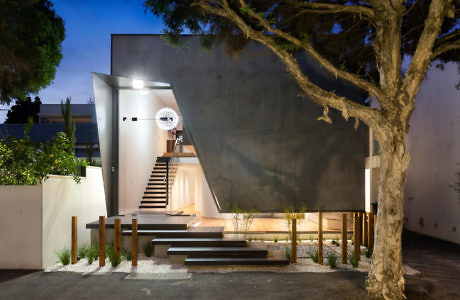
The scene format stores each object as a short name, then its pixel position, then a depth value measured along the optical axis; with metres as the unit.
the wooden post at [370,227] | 7.24
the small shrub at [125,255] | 6.55
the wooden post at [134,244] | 6.16
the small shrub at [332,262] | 5.96
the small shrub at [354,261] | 6.02
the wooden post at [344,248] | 6.24
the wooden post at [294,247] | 6.28
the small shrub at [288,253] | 6.39
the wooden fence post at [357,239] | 6.26
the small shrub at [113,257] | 6.07
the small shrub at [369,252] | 6.76
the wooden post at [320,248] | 6.24
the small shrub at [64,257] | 6.14
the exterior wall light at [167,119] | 10.76
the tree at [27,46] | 6.75
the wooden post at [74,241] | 6.20
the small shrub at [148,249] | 6.84
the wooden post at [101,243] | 6.07
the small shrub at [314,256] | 6.36
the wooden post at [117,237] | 6.22
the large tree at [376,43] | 4.45
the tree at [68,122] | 7.84
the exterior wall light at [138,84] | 8.70
